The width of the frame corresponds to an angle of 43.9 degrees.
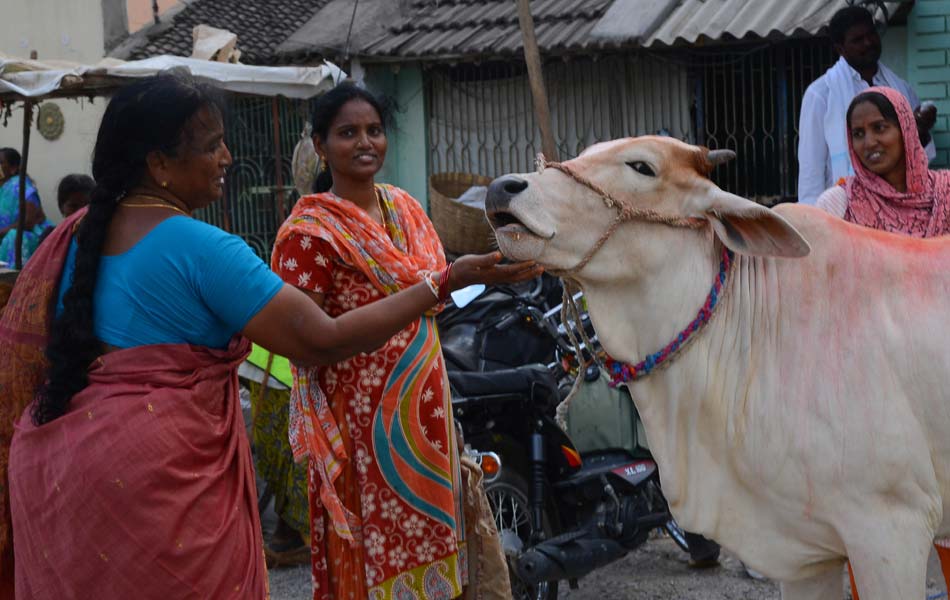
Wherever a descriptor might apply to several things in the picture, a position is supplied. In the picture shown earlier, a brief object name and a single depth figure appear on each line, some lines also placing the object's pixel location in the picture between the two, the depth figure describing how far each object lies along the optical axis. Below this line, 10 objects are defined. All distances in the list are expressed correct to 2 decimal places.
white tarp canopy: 7.18
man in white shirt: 5.66
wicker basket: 6.25
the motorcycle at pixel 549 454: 4.89
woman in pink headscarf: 3.71
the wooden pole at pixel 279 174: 10.10
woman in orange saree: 3.56
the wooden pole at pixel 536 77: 7.14
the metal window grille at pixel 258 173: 11.91
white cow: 2.81
